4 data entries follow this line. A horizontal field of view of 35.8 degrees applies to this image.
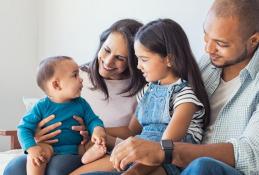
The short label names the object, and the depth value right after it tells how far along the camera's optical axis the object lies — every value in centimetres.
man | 117
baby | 148
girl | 143
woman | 176
